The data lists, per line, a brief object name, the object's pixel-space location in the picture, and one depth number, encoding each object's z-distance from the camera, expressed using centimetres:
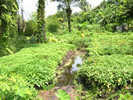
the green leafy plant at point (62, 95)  133
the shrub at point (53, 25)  1493
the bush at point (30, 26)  1273
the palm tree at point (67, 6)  1205
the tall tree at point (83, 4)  1261
